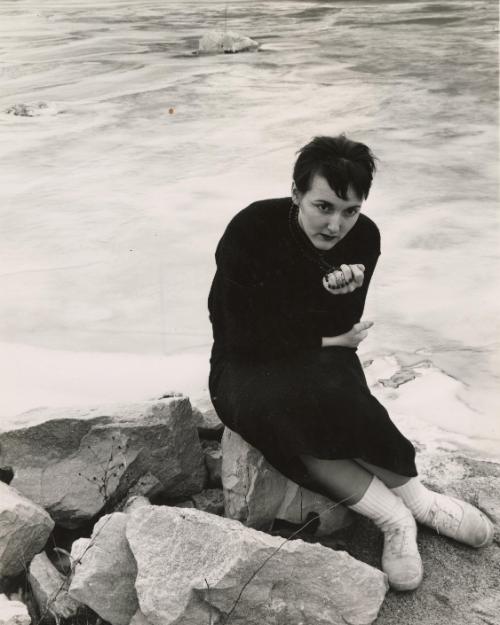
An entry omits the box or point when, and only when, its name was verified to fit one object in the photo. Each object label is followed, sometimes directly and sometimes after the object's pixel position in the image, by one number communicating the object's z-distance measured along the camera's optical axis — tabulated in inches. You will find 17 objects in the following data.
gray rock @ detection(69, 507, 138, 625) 83.8
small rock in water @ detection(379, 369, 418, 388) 134.7
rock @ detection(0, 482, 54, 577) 89.0
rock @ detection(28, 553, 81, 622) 85.9
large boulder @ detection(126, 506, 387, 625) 79.7
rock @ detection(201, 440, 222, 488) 110.2
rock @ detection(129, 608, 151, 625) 82.6
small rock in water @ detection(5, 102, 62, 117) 288.8
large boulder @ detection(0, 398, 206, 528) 101.3
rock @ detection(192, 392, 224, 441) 116.1
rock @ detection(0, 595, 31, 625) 77.7
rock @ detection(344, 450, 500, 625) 87.7
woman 92.0
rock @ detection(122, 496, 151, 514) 96.4
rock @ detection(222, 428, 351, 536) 98.4
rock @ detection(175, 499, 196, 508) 106.0
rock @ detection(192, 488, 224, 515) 105.0
